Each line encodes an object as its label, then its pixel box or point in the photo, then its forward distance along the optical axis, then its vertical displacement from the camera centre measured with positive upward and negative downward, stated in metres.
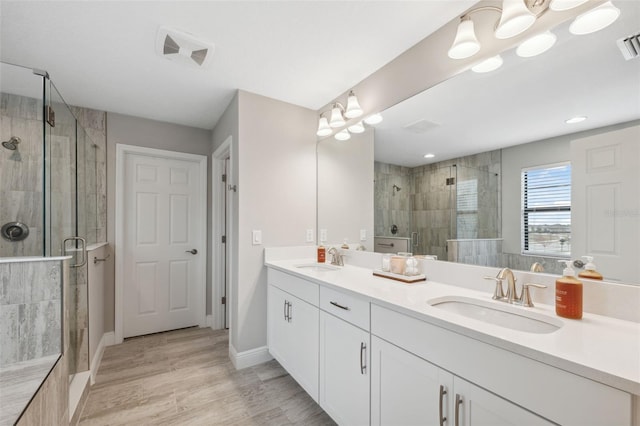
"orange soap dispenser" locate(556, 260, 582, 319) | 1.00 -0.31
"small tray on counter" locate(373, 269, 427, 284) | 1.65 -0.40
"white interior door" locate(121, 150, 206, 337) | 2.96 -0.35
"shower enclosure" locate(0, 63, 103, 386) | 1.70 +0.22
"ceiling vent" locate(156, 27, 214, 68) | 1.69 +1.08
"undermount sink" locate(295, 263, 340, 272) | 2.30 -0.46
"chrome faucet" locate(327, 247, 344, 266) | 2.36 -0.39
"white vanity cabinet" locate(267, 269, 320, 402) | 1.77 -0.83
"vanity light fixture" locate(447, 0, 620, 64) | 1.06 +0.83
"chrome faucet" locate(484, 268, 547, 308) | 1.16 -0.34
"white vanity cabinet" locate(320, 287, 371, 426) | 1.36 -0.78
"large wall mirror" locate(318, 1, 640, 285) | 1.02 +0.28
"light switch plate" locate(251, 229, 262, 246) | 2.39 -0.21
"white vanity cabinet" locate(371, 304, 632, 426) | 0.69 -0.53
